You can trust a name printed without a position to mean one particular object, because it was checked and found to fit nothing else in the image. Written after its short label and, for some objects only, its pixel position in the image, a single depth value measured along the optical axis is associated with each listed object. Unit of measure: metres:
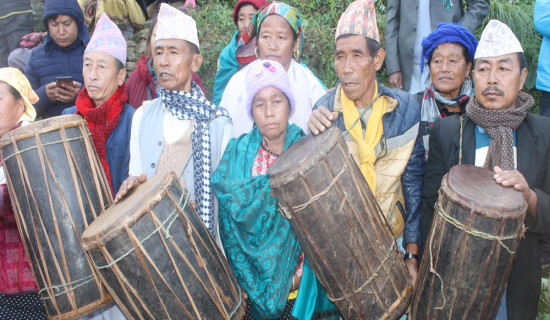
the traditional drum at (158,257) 2.30
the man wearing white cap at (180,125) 3.15
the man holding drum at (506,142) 2.64
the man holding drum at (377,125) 2.89
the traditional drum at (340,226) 2.27
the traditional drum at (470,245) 2.18
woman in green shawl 2.71
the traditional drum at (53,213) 2.63
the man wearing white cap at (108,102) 3.42
